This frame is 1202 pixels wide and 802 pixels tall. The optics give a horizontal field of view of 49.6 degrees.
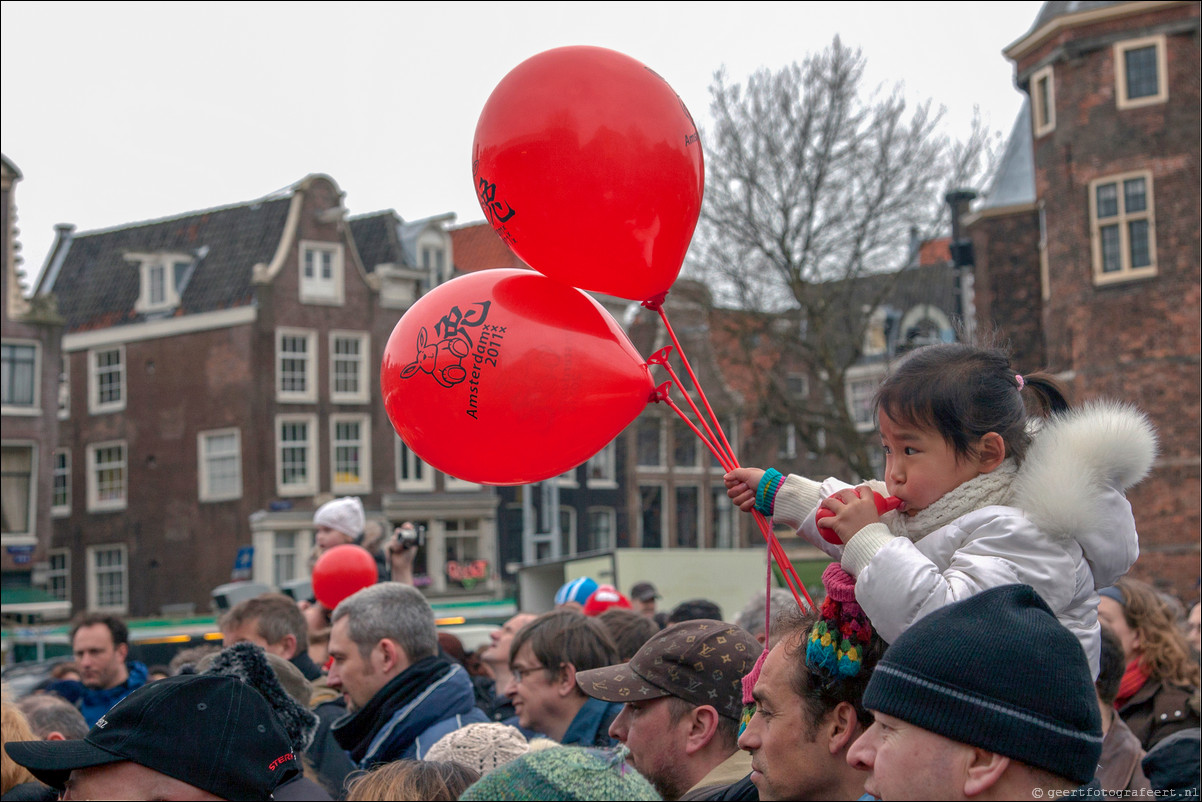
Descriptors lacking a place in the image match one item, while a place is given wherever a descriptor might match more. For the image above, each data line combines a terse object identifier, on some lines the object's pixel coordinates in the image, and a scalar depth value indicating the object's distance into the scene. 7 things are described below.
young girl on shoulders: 2.47
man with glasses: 4.90
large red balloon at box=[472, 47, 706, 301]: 3.25
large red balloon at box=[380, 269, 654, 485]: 3.17
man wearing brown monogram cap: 3.58
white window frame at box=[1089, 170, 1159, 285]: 24.52
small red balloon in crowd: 6.88
